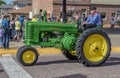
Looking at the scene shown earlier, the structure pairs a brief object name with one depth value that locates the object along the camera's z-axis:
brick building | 25.10
